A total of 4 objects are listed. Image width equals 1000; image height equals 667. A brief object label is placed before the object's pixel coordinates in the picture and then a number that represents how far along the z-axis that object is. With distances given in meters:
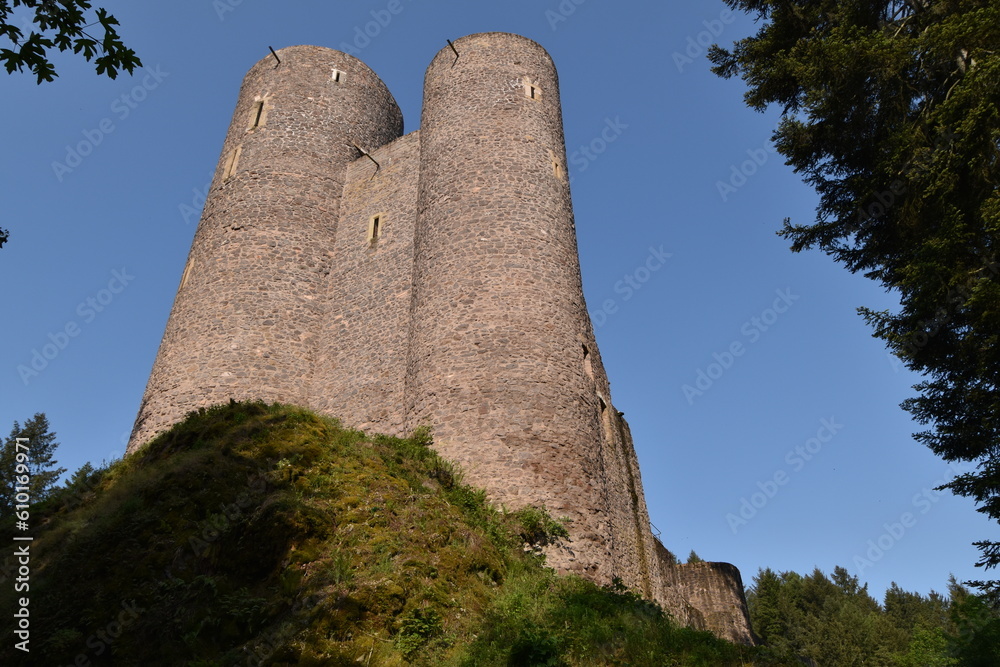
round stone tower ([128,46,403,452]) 15.79
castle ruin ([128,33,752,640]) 12.48
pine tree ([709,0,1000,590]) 9.60
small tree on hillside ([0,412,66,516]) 22.48
